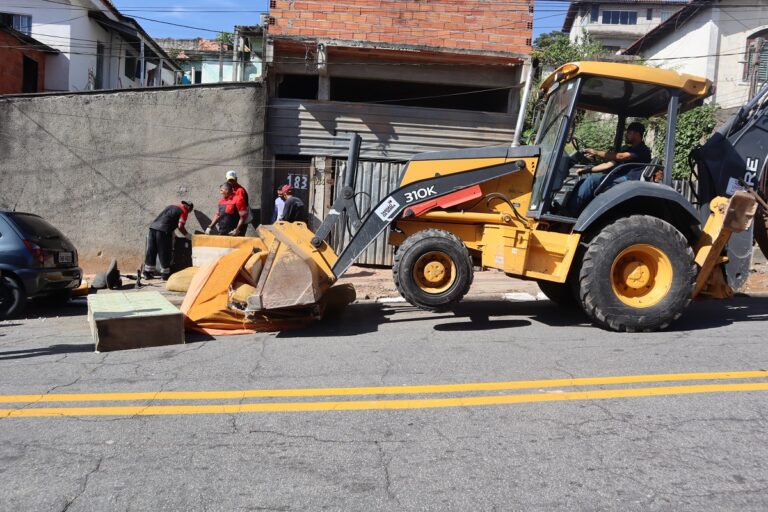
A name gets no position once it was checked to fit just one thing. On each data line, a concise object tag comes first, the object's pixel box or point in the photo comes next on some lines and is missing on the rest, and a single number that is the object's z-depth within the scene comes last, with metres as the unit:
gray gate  13.09
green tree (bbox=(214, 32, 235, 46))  31.73
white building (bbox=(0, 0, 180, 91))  20.08
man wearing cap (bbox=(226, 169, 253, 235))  12.06
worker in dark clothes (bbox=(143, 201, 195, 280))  12.28
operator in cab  7.33
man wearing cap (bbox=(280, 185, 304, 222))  11.99
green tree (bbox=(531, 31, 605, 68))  22.15
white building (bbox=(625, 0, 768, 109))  24.48
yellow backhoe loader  6.82
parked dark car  8.84
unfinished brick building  13.52
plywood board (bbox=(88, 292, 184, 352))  6.50
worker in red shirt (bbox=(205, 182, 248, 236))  12.02
